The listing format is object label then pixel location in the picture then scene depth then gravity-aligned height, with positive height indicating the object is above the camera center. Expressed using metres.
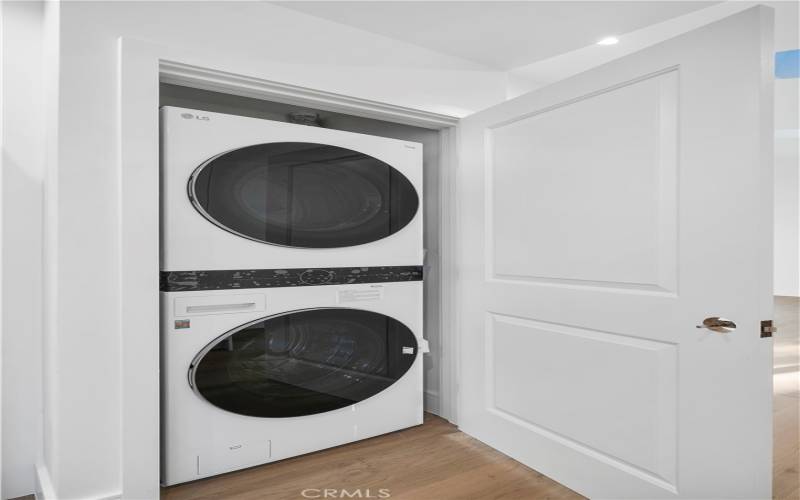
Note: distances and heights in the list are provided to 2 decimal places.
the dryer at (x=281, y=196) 1.95 +0.24
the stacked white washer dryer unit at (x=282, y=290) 1.95 -0.18
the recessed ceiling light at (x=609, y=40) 2.49 +1.09
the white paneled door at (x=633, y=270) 1.44 -0.08
